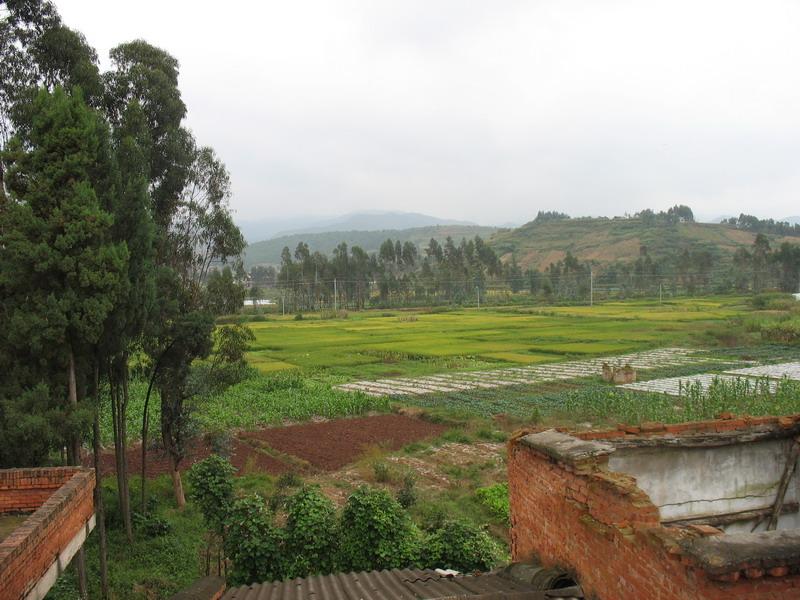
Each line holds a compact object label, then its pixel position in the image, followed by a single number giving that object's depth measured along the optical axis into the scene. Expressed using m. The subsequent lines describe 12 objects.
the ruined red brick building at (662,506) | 3.41
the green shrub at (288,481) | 13.72
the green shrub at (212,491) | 9.90
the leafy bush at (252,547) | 8.35
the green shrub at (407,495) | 11.99
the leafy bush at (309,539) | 8.45
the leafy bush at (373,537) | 8.47
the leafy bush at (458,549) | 8.18
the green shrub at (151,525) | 11.16
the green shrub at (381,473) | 14.27
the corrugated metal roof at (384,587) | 5.32
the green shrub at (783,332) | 40.84
